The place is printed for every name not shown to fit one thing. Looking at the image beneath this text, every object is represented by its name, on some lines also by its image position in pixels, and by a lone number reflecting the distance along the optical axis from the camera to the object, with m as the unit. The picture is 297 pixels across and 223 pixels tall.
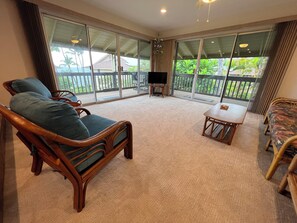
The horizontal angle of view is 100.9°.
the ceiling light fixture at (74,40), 3.27
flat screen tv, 4.77
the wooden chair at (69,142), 0.70
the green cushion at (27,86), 1.58
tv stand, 4.85
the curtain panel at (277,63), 2.68
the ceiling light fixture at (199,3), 2.54
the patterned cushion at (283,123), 1.29
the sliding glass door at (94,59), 3.09
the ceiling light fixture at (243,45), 3.54
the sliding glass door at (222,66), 3.37
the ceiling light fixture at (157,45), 4.75
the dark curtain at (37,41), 2.29
